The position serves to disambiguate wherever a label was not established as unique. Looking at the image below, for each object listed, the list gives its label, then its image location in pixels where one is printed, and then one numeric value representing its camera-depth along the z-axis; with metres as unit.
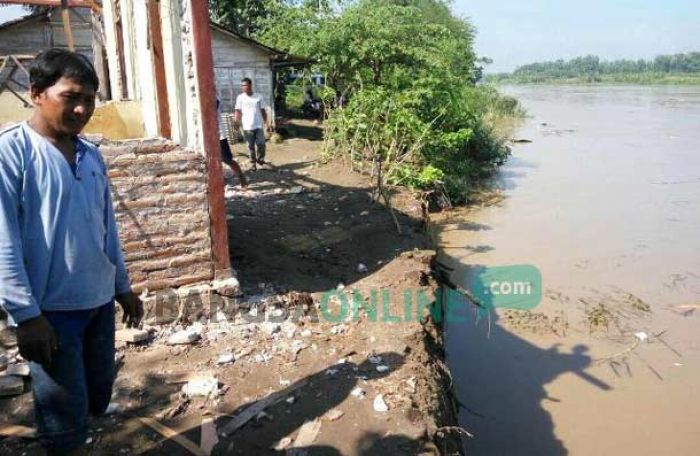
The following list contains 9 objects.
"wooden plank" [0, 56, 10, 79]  5.98
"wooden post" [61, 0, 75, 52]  6.89
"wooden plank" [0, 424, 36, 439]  2.92
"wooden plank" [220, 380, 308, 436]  3.03
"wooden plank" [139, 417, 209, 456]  2.85
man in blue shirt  1.87
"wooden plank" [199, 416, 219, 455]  2.88
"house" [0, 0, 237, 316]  3.87
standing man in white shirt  9.77
